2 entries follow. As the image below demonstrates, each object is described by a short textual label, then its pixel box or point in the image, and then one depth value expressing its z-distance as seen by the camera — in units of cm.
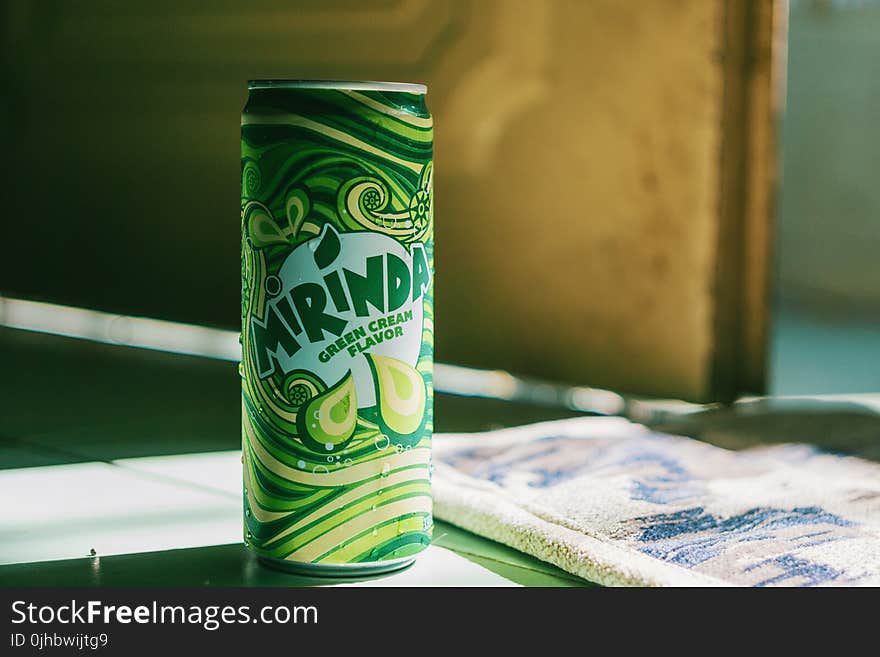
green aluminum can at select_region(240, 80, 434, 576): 53
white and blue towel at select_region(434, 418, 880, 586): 56
